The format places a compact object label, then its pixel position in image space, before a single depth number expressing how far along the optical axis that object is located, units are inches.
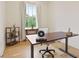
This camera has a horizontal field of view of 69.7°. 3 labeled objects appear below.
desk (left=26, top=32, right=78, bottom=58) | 48.8
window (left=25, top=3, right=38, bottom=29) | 110.0
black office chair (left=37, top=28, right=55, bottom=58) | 51.1
